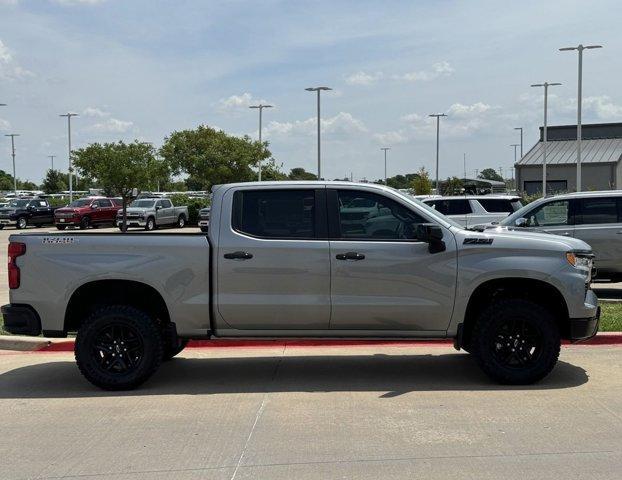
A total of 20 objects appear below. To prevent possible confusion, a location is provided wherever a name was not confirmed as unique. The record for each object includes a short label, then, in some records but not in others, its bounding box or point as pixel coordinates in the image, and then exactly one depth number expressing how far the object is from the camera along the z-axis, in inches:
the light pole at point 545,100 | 1582.2
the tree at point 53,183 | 4409.5
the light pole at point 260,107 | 1873.8
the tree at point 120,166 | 1671.6
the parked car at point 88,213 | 1590.8
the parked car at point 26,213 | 1712.6
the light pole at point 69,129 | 2180.0
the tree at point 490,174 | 5299.2
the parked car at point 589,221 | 493.0
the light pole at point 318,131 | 1673.2
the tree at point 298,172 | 3402.1
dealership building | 2155.4
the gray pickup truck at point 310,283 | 268.1
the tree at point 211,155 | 2049.7
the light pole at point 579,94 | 1233.4
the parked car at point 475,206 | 743.1
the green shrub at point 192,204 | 1838.1
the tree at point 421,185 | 2470.5
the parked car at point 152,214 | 1591.2
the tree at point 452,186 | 2175.2
